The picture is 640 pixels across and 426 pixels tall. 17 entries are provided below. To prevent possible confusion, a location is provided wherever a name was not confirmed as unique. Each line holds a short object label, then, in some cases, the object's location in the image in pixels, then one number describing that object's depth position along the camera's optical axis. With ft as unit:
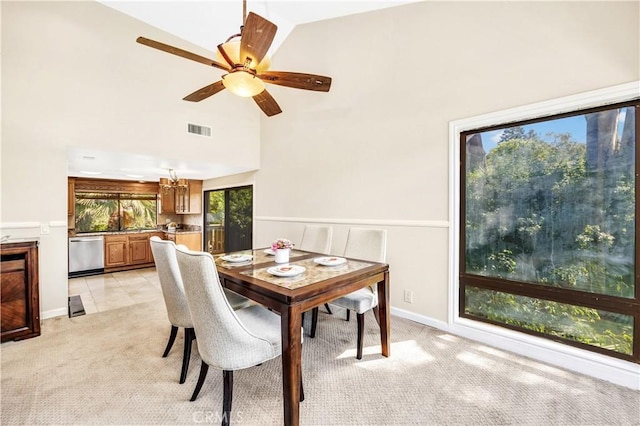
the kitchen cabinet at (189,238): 19.97
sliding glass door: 18.83
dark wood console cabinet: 8.28
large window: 6.63
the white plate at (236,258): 7.97
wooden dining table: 4.92
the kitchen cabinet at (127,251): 18.31
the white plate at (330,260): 7.56
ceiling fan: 6.07
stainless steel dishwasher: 16.96
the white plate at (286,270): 6.34
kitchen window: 19.20
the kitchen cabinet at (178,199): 21.40
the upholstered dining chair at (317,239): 11.45
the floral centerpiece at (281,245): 7.93
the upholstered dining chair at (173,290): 6.37
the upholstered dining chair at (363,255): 7.60
